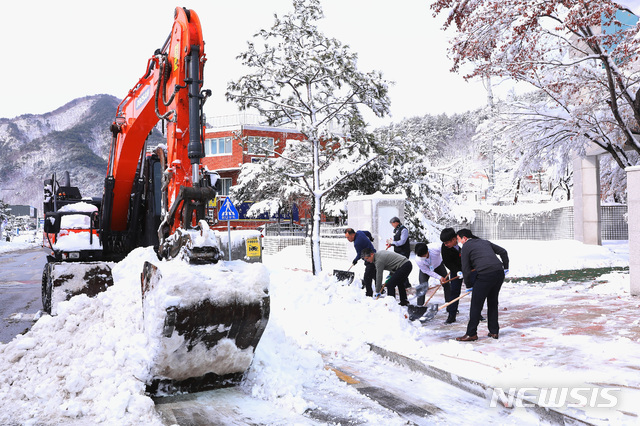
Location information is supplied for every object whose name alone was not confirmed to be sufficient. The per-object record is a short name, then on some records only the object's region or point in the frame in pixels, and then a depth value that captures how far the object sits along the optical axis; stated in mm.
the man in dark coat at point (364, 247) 10547
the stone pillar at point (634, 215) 9914
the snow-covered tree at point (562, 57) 11289
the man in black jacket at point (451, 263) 8656
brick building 41375
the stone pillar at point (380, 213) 15289
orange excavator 4676
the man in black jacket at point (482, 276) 7141
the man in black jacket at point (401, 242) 11734
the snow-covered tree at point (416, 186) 20145
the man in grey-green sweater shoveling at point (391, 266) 9461
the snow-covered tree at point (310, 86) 13367
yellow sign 17566
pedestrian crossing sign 18781
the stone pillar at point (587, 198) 20922
